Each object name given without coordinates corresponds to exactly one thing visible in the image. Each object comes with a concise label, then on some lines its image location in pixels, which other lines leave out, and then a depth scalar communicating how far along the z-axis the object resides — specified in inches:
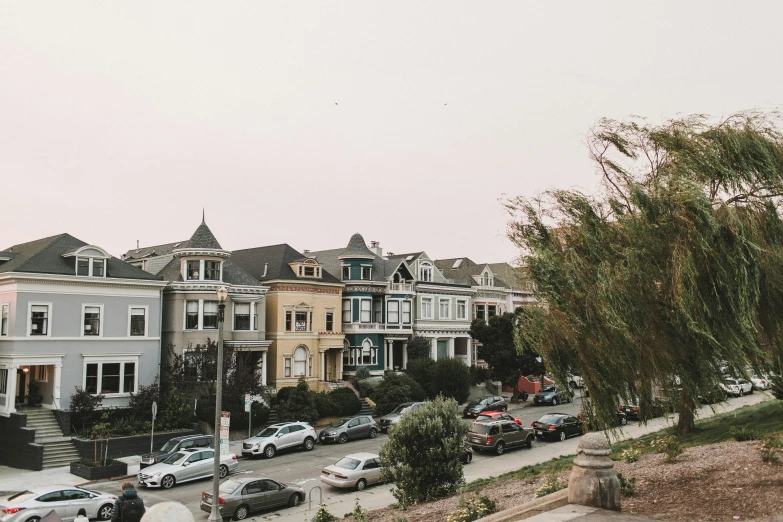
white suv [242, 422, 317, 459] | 1188.5
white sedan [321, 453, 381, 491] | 940.6
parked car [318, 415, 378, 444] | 1321.4
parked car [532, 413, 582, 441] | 1305.4
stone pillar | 440.8
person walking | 541.3
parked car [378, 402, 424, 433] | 1373.0
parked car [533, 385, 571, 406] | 1827.0
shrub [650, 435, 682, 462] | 630.5
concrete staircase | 1162.6
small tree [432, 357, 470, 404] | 1768.0
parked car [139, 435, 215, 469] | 1040.8
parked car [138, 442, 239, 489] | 965.1
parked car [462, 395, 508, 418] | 1562.5
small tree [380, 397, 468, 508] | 703.7
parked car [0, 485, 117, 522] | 740.6
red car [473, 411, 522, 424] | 1264.9
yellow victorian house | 1699.1
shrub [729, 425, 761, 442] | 716.0
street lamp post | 628.7
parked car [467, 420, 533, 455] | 1178.0
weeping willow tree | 454.0
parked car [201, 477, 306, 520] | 813.9
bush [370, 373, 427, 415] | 1626.5
